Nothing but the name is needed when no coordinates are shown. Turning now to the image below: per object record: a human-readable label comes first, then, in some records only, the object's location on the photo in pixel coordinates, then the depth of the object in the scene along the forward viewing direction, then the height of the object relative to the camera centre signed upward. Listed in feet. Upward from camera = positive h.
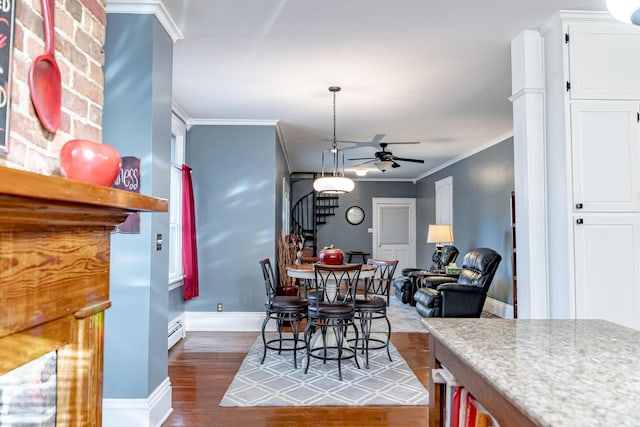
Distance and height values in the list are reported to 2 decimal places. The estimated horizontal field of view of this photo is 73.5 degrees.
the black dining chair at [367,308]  12.84 -2.29
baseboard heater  14.94 -3.64
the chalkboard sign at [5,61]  3.34 +1.35
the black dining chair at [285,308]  13.00 -2.31
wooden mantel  3.13 -0.39
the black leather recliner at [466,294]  17.47 -2.59
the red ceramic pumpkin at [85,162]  3.83 +0.63
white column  9.61 +1.21
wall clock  35.96 +1.43
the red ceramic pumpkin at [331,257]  13.37 -0.78
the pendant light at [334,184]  17.43 +1.95
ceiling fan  20.58 +3.48
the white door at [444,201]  28.22 +2.16
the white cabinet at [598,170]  8.95 +1.32
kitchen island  2.80 -1.15
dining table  13.03 -1.31
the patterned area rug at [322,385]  10.22 -4.01
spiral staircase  35.09 +1.74
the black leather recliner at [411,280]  23.63 -2.68
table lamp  25.36 -0.17
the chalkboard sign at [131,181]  8.64 +1.03
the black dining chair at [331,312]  12.02 -2.27
